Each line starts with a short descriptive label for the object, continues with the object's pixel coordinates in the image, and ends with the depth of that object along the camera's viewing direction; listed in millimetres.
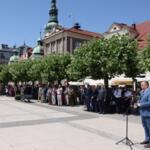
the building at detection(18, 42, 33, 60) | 59071
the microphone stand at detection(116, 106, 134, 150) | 5717
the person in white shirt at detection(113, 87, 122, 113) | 11374
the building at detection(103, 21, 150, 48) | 26570
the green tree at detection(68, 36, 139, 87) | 11722
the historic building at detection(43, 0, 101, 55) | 37977
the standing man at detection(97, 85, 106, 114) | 11284
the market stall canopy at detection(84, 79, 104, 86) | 17296
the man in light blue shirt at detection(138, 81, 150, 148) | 5543
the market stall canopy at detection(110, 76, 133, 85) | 15394
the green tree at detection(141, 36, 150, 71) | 9633
